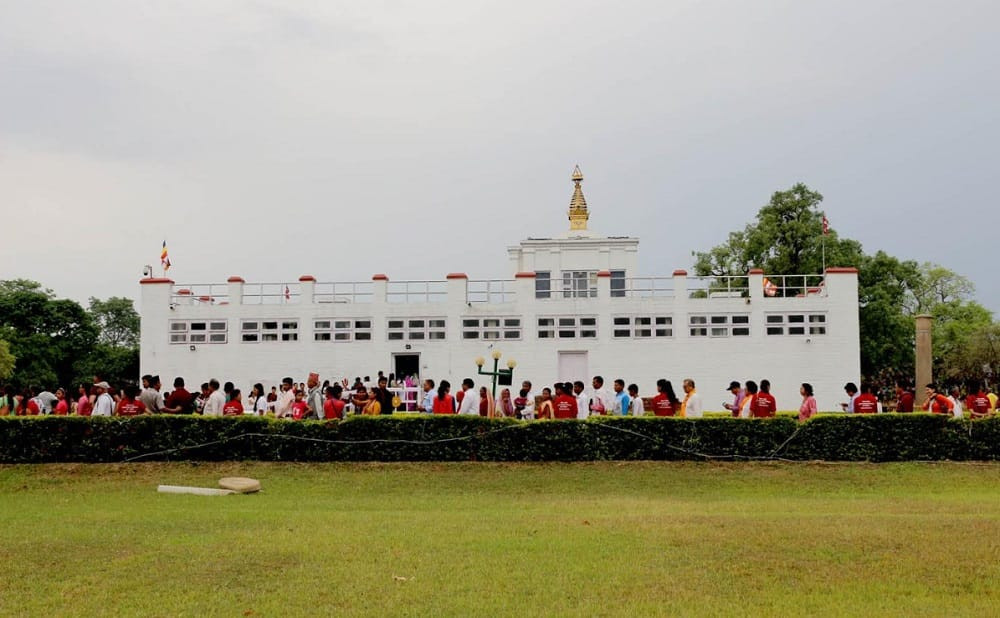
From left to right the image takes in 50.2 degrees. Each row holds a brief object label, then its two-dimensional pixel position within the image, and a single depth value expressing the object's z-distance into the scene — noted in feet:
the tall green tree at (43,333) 197.98
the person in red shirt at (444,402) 65.57
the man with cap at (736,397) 65.98
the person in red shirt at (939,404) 66.03
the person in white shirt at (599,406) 71.00
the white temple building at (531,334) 125.59
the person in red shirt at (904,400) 66.69
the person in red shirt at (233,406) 65.51
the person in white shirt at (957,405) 66.90
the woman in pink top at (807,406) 63.77
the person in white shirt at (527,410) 74.33
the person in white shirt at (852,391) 66.69
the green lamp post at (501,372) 80.89
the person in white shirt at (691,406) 64.23
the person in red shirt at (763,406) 64.39
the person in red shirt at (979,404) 65.00
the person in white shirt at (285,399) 66.95
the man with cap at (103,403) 66.90
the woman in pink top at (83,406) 69.15
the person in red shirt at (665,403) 64.34
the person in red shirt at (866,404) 65.87
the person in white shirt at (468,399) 65.46
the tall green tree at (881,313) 166.20
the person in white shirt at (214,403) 66.80
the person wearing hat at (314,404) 68.90
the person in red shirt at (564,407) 64.54
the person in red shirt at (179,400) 65.00
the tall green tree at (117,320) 241.55
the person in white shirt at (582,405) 69.28
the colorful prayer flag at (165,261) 137.49
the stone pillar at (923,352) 120.16
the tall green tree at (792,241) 164.86
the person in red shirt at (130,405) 65.58
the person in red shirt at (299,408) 67.50
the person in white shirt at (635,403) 69.11
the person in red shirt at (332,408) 65.98
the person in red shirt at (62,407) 70.44
